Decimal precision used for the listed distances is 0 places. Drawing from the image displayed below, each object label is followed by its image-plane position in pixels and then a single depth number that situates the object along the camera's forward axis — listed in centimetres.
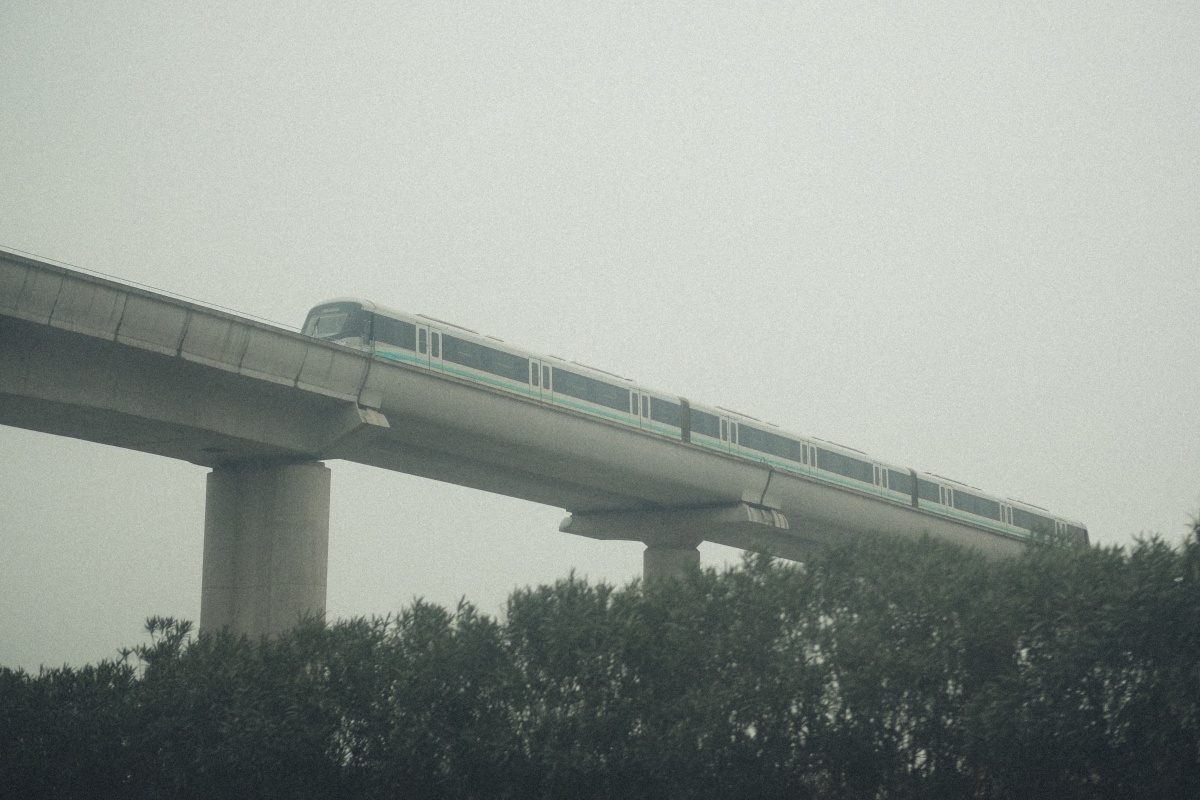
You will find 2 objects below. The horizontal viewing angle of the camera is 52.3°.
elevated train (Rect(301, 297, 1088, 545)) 3872
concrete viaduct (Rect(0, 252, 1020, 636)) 3047
